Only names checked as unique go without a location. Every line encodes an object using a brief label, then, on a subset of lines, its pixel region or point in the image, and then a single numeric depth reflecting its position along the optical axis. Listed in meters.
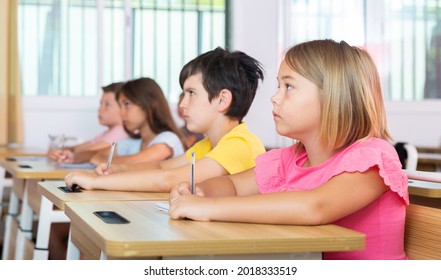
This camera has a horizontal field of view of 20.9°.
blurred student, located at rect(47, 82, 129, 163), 7.02
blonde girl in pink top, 2.27
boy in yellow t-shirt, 3.41
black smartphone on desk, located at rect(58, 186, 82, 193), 3.18
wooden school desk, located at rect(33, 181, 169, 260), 2.88
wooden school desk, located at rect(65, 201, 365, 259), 1.88
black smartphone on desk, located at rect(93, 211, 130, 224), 2.25
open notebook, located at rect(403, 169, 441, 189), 3.12
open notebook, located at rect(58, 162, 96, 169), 4.89
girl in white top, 5.46
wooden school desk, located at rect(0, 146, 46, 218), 6.47
